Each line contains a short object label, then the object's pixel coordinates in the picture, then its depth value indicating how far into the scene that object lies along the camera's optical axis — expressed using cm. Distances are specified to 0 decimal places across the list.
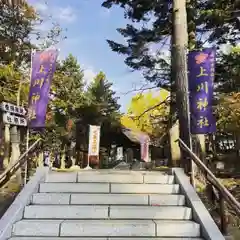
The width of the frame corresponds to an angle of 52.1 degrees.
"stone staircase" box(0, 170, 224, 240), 358
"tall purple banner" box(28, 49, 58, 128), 549
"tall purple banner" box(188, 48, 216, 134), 547
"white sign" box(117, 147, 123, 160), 1897
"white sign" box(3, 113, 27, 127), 569
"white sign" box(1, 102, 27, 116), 560
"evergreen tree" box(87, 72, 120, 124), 1984
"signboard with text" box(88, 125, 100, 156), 1242
